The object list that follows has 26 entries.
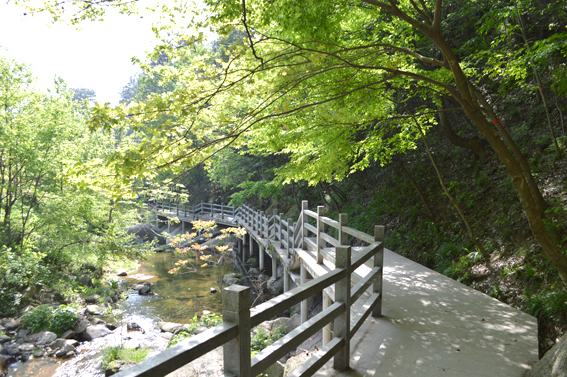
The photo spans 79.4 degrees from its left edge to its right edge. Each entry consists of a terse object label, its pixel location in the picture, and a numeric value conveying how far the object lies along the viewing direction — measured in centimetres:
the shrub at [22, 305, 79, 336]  1060
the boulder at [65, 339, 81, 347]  997
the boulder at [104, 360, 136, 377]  783
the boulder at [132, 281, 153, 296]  1519
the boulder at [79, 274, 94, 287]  1504
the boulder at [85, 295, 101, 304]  1367
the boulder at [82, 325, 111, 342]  1061
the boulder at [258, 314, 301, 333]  836
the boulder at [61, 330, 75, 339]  1037
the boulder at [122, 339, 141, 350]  939
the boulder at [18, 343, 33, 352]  950
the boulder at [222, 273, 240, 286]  1539
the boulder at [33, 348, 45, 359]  934
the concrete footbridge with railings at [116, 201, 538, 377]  198
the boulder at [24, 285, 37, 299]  1229
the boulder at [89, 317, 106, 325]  1160
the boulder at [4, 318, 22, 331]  1061
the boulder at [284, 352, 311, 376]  441
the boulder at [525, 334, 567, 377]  232
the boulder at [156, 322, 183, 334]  1085
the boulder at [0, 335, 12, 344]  984
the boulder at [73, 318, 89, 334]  1072
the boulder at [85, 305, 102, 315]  1251
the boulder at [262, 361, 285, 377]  472
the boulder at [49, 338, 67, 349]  977
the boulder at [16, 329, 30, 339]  1023
